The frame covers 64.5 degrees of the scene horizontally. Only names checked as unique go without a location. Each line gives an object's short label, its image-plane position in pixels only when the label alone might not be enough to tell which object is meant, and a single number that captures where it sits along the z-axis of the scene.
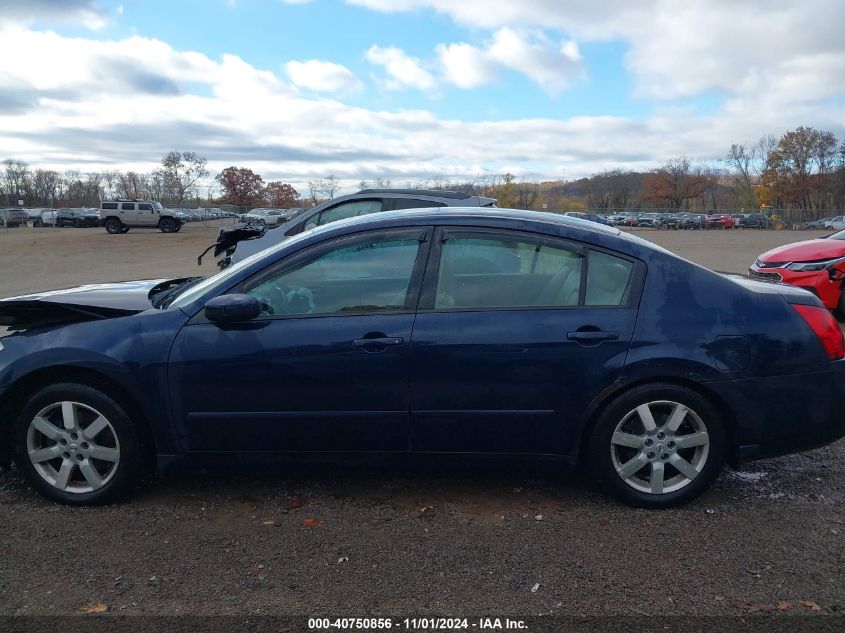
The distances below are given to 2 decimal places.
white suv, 40.19
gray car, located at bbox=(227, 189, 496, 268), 8.45
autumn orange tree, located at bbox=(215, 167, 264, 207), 91.75
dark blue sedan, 3.39
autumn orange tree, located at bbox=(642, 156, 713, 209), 111.50
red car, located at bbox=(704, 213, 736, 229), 65.50
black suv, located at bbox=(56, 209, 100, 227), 53.00
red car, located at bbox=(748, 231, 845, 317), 8.77
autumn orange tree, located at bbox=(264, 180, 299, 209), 93.31
